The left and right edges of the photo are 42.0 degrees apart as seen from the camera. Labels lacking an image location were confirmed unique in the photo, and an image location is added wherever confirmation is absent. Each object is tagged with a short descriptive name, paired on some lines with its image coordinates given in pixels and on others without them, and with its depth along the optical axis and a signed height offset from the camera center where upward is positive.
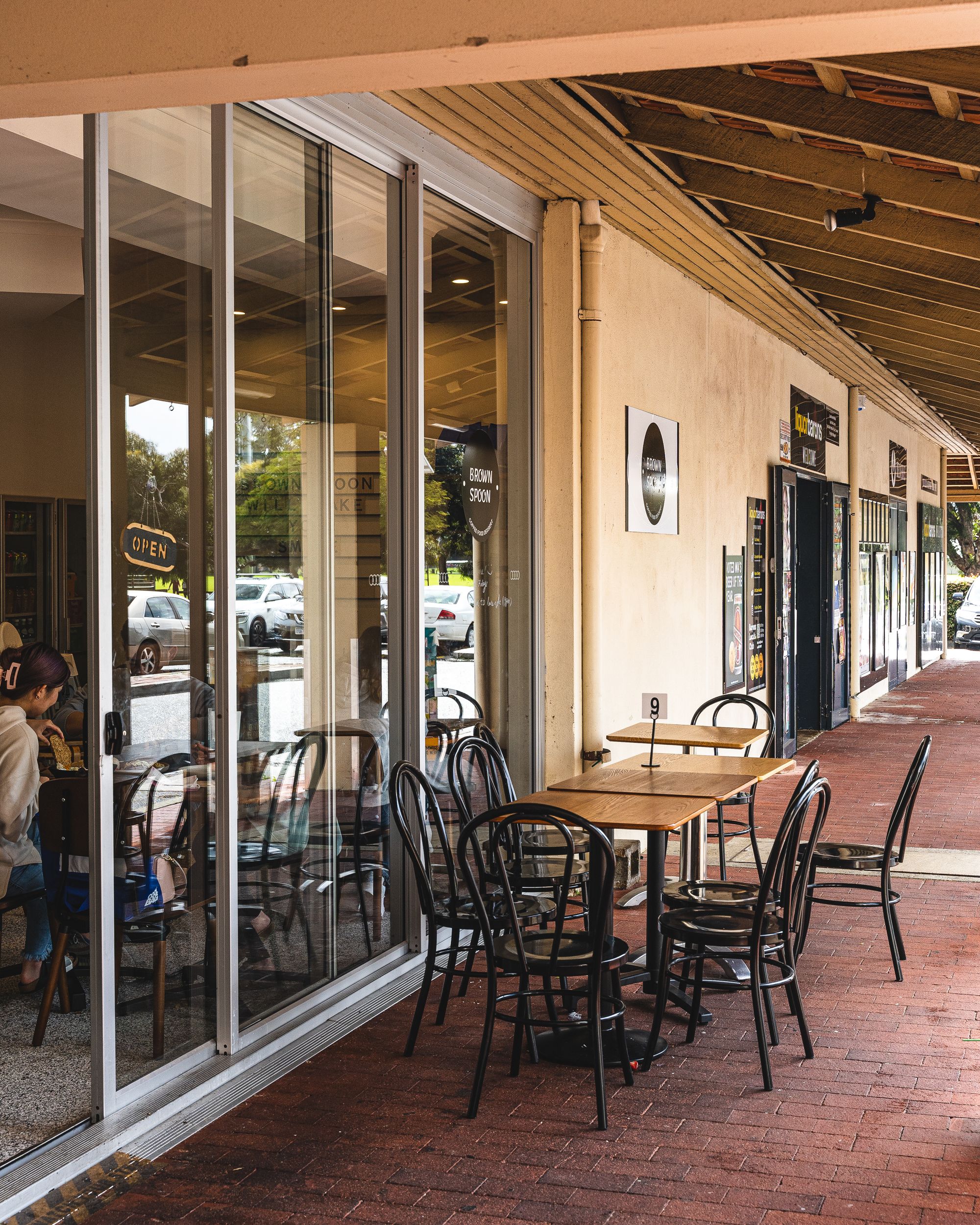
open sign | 3.60 +0.13
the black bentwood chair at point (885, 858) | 4.83 -1.07
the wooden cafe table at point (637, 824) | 3.98 -0.73
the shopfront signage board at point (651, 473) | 7.27 +0.69
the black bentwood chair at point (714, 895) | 4.26 -1.05
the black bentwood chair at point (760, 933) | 3.88 -1.07
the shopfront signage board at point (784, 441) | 11.20 +1.30
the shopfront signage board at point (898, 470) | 17.48 +1.66
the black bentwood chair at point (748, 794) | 6.02 -1.01
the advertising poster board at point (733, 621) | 9.54 -0.24
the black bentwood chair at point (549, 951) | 3.54 -1.07
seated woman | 4.31 -0.51
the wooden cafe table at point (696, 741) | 5.27 -0.69
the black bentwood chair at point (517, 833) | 4.71 -0.99
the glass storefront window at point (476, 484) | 5.47 +0.49
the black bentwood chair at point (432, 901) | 4.12 -1.03
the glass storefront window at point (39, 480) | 3.92 +0.72
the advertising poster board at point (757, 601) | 10.29 -0.10
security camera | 5.98 +1.76
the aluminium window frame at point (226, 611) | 3.42 -0.06
